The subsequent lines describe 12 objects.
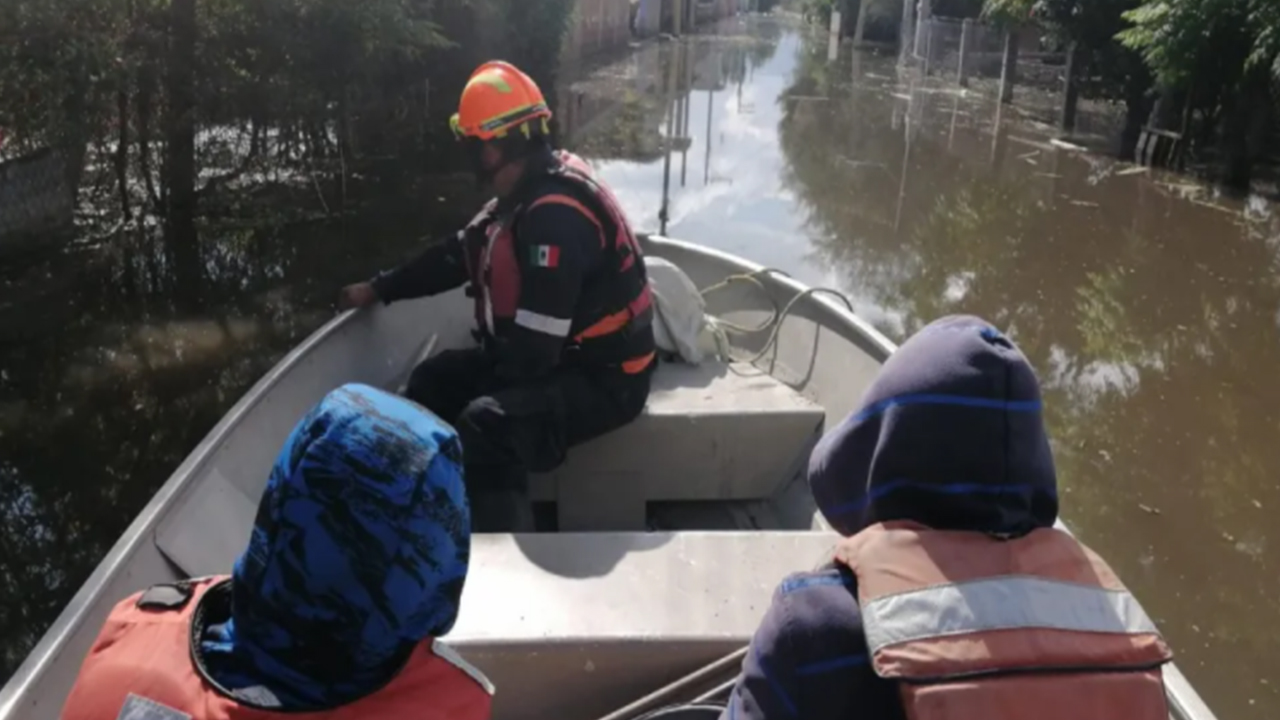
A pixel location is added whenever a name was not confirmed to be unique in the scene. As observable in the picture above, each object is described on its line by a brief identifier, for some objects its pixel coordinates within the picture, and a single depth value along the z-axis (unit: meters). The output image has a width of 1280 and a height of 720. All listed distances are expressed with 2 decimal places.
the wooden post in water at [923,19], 31.75
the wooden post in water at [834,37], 39.84
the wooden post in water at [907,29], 36.66
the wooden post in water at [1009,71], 22.87
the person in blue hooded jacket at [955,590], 1.47
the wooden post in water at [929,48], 30.16
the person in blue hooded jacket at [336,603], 1.51
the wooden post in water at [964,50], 27.31
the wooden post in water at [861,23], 41.59
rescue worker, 3.87
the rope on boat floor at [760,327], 5.27
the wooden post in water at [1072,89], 18.41
